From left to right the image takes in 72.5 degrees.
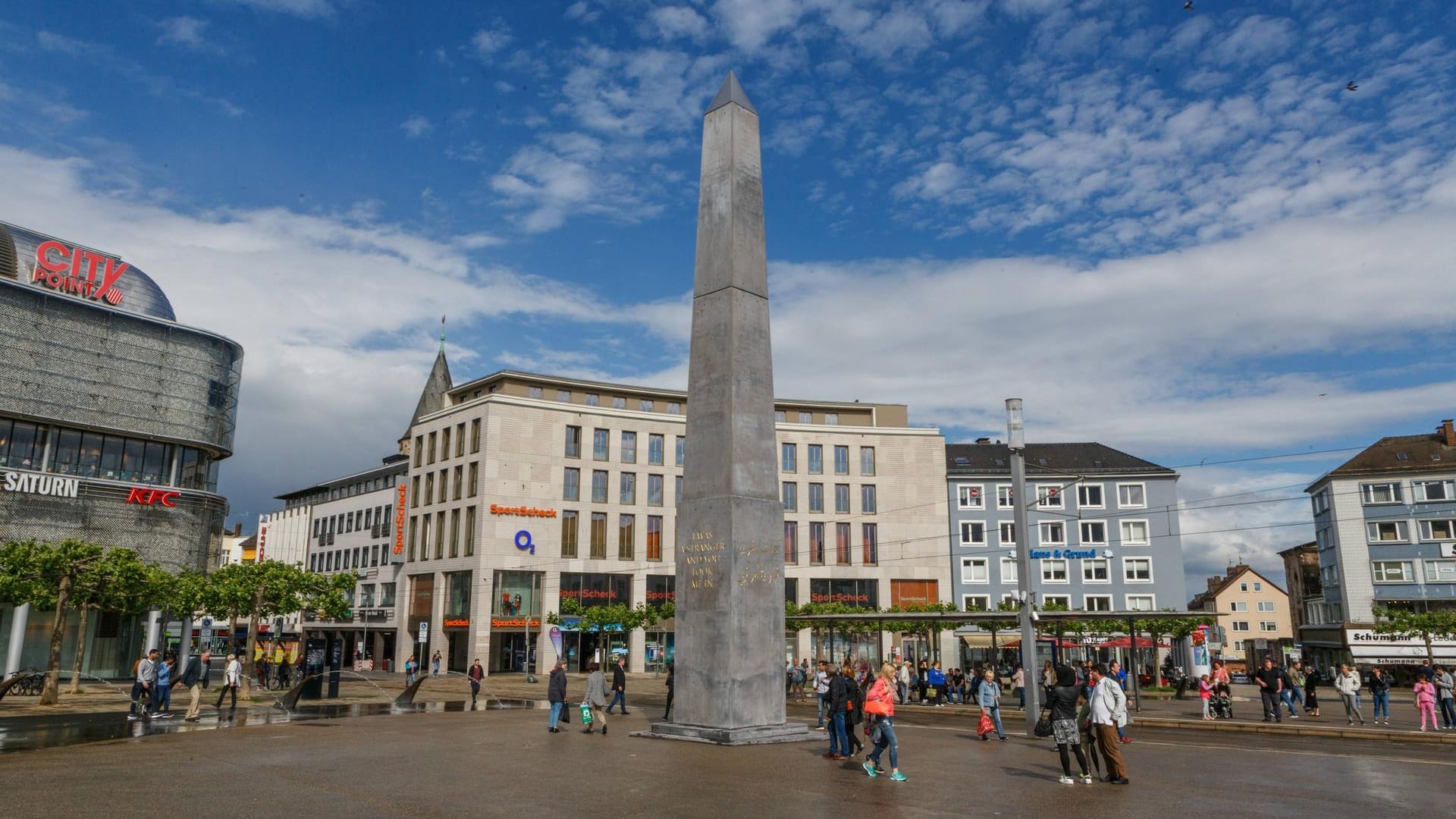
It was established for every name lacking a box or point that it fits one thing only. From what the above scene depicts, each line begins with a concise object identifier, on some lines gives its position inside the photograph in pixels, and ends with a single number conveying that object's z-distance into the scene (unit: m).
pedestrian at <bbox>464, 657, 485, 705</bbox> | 36.66
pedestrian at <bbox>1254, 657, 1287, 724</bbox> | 28.84
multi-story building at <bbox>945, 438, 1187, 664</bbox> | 72.94
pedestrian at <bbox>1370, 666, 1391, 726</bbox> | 29.89
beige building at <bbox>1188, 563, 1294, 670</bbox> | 105.00
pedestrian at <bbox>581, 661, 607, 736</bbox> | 21.62
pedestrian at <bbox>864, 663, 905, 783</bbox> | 15.09
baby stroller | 31.50
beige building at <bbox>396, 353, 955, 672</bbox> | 66.88
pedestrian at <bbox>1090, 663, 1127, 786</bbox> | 14.59
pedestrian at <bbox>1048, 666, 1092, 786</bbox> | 14.79
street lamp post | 23.45
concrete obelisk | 19.83
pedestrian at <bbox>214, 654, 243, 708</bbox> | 28.83
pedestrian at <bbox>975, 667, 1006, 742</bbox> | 22.34
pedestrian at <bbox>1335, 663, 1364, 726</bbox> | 28.89
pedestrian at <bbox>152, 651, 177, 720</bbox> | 26.44
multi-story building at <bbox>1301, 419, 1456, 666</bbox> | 67.88
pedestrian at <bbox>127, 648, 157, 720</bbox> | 26.36
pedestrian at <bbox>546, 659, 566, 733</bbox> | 21.98
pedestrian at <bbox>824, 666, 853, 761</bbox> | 17.17
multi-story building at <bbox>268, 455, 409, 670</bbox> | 75.44
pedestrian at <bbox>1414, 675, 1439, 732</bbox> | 26.16
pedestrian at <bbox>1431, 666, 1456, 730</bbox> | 26.62
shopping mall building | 46.47
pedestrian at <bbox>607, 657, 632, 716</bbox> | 27.05
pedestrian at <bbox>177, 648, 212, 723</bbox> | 25.34
